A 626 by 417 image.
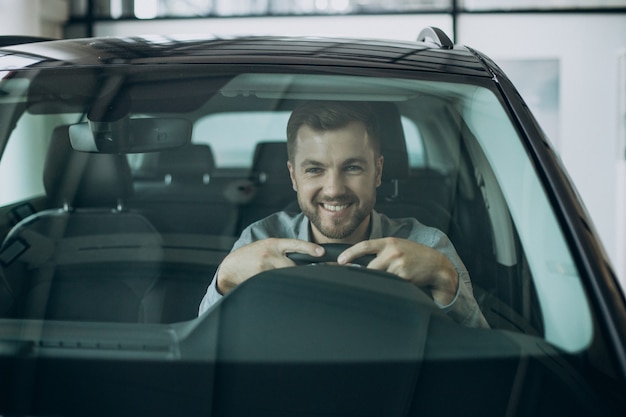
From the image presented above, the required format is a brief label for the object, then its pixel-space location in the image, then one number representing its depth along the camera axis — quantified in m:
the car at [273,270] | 1.05
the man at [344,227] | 1.21
